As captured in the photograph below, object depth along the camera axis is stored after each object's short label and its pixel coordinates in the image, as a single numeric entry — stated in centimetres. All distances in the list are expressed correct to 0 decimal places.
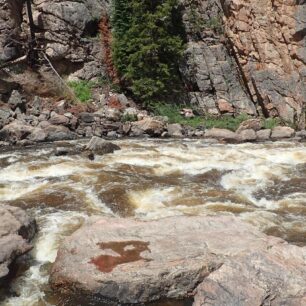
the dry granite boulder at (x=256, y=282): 521
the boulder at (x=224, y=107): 2270
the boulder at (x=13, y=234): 622
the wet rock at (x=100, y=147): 1495
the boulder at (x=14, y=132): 1777
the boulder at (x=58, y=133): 1823
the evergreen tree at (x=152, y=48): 2242
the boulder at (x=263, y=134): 1886
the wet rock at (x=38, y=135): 1775
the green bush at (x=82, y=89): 2306
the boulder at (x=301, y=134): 1905
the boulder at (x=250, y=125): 1986
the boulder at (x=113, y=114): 2084
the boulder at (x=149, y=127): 1944
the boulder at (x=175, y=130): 1972
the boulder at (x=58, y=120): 1978
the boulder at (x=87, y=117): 2047
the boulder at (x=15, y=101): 2120
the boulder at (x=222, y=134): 1865
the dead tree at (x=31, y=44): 2322
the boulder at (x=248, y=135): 1845
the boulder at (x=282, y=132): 1911
